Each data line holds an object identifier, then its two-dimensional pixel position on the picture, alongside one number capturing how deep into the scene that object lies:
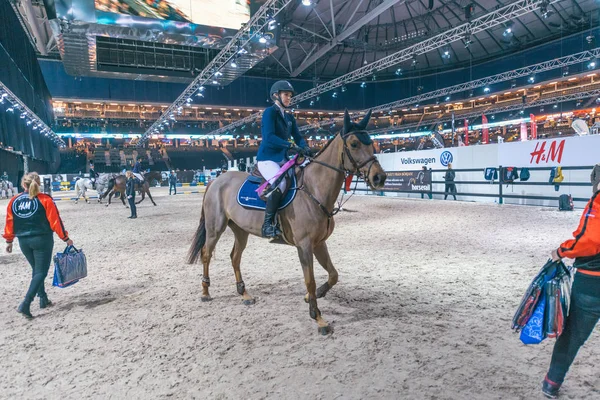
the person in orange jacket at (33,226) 3.46
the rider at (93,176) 22.10
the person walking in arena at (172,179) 22.80
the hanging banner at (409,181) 15.24
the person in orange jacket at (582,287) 1.75
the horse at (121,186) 14.41
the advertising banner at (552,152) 10.55
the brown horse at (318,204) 3.00
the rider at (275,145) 3.36
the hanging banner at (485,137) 18.75
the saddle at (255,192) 3.40
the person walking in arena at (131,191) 11.22
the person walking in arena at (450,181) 13.91
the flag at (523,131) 15.20
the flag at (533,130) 15.22
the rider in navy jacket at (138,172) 14.15
